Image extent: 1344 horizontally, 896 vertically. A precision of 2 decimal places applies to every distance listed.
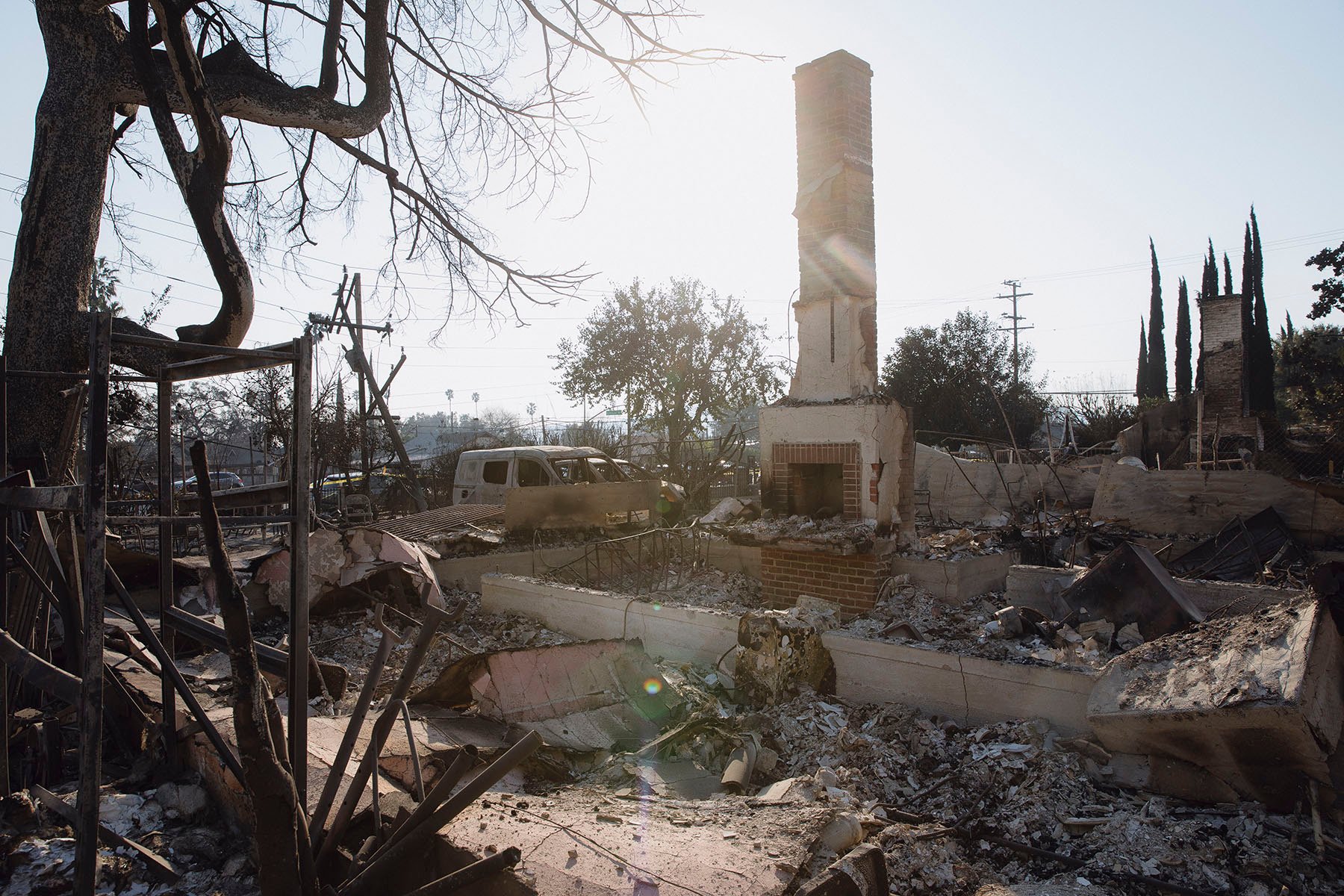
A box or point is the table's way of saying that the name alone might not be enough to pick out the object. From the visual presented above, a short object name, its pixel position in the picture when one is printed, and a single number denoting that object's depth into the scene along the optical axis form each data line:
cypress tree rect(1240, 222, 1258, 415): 21.56
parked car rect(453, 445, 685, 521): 11.91
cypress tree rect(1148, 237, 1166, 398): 31.56
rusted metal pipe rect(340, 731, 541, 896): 2.12
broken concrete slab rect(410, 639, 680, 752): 4.42
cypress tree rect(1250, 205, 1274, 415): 21.94
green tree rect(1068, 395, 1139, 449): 22.59
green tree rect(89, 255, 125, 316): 13.30
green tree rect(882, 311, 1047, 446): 24.47
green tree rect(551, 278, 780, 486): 20.75
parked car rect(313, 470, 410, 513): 14.72
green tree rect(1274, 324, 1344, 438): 13.33
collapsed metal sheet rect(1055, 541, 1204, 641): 4.91
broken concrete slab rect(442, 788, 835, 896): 2.42
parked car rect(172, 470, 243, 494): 18.77
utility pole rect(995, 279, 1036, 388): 29.98
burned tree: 3.27
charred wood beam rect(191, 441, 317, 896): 1.94
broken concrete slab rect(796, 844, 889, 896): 2.44
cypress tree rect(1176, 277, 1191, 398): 29.22
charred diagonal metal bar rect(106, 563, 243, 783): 2.52
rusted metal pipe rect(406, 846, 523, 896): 2.11
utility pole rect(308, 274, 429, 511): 14.31
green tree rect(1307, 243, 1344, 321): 13.87
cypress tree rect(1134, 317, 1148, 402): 32.22
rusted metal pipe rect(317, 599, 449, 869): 2.29
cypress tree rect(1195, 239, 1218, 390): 27.19
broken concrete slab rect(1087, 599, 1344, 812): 3.07
